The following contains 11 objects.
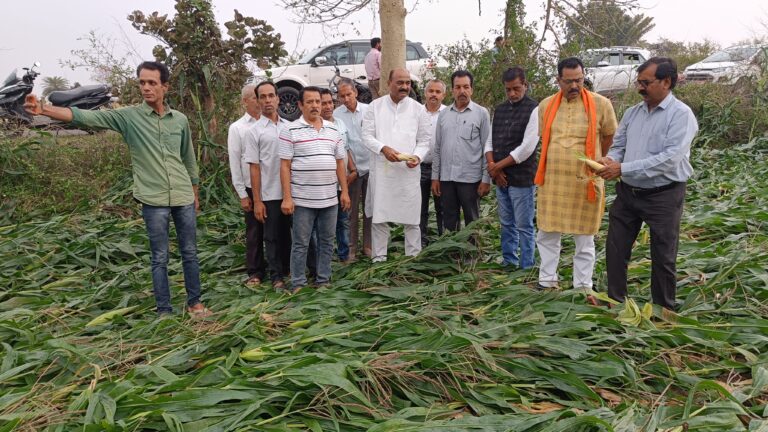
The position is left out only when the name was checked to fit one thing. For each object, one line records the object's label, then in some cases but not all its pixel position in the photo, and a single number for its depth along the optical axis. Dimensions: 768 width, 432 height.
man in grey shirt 4.38
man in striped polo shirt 3.86
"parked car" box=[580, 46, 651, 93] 11.34
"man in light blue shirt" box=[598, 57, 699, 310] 3.05
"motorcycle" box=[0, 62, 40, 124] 7.25
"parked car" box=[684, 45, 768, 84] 9.95
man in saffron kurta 3.52
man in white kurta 4.41
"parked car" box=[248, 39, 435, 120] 10.59
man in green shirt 3.47
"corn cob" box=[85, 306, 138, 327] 3.47
